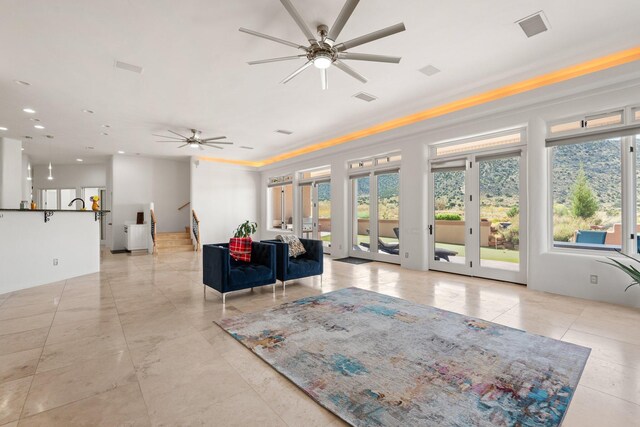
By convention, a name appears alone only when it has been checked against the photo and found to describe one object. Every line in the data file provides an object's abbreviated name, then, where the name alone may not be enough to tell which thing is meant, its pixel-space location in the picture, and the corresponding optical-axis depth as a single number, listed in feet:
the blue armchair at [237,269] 13.79
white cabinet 31.24
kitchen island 15.98
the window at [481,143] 17.63
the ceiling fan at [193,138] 24.81
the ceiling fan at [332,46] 9.13
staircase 32.73
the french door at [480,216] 17.74
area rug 6.37
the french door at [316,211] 31.27
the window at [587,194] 14.37
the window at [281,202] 37.17
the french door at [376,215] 24.61
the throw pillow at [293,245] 17.79
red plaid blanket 16.12
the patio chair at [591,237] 14.70
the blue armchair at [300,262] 16.21
